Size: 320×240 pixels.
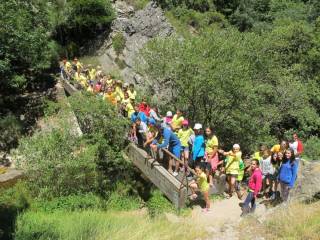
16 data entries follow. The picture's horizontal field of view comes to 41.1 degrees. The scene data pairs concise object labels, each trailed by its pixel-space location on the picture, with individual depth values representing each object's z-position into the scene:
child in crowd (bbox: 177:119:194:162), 14.09
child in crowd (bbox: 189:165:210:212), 12.95
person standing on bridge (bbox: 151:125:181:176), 13.88
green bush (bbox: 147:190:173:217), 14.30
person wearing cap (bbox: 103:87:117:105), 17.97
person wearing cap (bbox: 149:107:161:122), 15.78
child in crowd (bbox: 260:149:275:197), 13.03
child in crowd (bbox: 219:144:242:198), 13.26
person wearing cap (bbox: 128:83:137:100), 18.39
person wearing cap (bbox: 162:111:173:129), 14.80
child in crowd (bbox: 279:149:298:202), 12.09
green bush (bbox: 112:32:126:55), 35.41
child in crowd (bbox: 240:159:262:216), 11.96
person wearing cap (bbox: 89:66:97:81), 24.90
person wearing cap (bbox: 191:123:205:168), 13.55
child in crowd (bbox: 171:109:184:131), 14.90
